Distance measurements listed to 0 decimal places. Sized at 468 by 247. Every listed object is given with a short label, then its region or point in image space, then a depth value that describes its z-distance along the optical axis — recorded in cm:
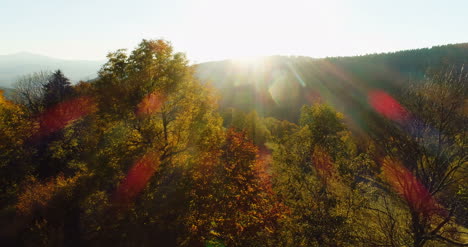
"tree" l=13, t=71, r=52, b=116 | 3750
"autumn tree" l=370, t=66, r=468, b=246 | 1052
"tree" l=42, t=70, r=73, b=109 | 3822
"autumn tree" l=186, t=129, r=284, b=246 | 1303
